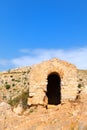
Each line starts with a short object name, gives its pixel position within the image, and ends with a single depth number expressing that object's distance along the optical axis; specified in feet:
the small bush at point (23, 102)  27.36
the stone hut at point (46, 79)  25.19
